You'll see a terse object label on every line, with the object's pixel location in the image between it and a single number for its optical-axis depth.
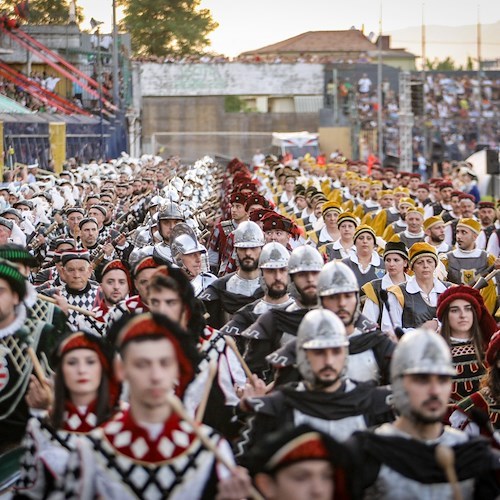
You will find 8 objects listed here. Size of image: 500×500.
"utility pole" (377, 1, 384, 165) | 54.03
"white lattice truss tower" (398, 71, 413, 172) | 49.59
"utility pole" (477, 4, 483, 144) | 66.57
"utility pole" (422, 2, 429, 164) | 63.66
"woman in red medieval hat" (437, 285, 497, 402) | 10.54
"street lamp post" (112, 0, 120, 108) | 49.78
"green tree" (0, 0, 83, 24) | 91.12
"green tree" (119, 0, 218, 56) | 93.88
